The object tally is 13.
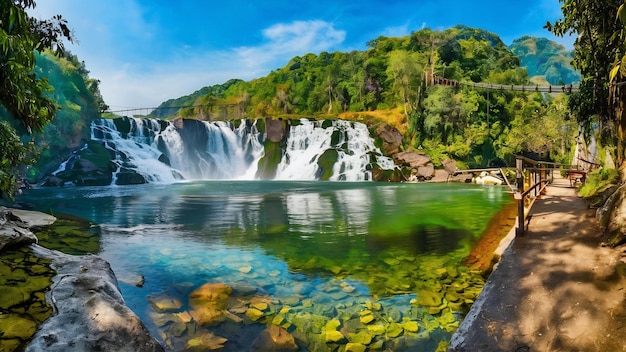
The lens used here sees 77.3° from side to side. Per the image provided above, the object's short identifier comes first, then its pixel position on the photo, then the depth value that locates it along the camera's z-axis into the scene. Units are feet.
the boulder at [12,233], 18.06
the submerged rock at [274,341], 16.21
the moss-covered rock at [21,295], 12.29
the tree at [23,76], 12.16
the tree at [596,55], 31.01
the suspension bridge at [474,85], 106.07
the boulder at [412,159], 123.85
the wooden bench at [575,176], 48.65
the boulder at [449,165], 122.31
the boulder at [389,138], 133.28
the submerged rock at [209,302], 18.76
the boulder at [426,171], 120.37
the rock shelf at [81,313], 12.82
